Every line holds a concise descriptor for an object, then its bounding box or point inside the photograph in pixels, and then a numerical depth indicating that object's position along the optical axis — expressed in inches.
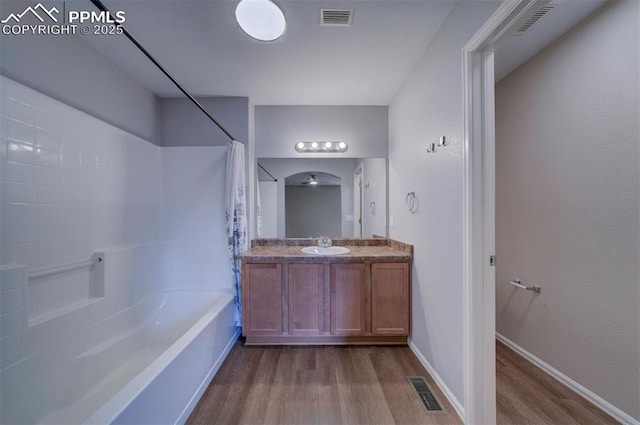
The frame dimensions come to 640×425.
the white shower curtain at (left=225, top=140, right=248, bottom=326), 96.9
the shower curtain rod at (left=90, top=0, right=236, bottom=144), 43.2
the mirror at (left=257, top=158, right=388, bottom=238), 113.3
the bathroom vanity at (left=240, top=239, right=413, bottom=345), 89.6
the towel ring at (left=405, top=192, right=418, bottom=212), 85.1
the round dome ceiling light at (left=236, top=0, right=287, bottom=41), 59.8
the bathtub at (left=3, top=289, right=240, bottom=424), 47.6
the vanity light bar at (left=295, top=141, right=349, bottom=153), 111.3
